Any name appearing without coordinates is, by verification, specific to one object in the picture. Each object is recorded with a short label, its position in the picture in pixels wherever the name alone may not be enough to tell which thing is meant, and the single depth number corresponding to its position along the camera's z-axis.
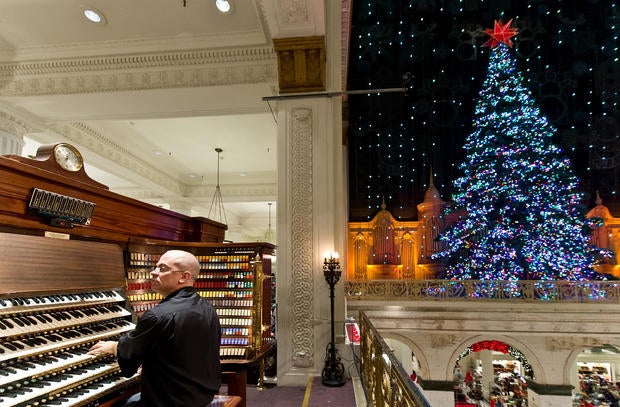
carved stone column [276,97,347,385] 5.35
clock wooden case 2.78
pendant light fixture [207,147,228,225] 12.56
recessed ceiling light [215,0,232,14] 5.66
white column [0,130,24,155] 7.08
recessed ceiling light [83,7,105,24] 5.90
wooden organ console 2.03
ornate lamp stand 5.04
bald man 2.05
